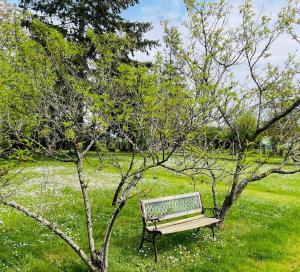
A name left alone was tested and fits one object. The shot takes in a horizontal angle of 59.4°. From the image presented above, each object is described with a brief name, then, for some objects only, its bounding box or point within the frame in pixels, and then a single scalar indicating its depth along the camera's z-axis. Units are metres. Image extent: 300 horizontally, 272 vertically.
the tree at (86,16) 23.57
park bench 6.79
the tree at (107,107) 4.70
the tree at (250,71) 7.54
